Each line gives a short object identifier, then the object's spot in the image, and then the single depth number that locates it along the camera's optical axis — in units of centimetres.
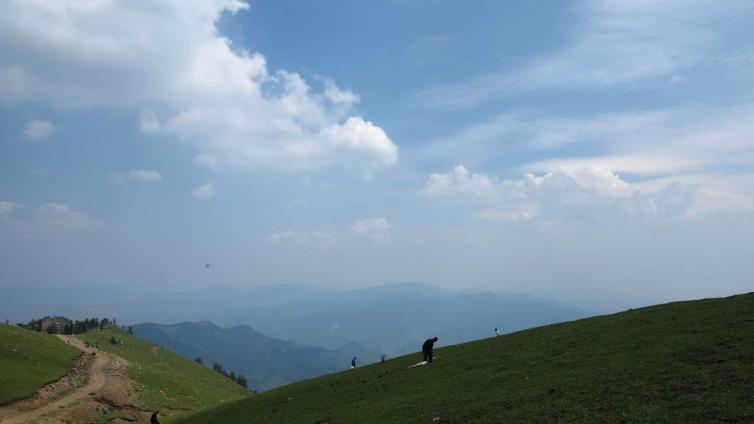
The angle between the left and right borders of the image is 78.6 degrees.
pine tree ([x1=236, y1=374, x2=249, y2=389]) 13288
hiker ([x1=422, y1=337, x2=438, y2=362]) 4396
